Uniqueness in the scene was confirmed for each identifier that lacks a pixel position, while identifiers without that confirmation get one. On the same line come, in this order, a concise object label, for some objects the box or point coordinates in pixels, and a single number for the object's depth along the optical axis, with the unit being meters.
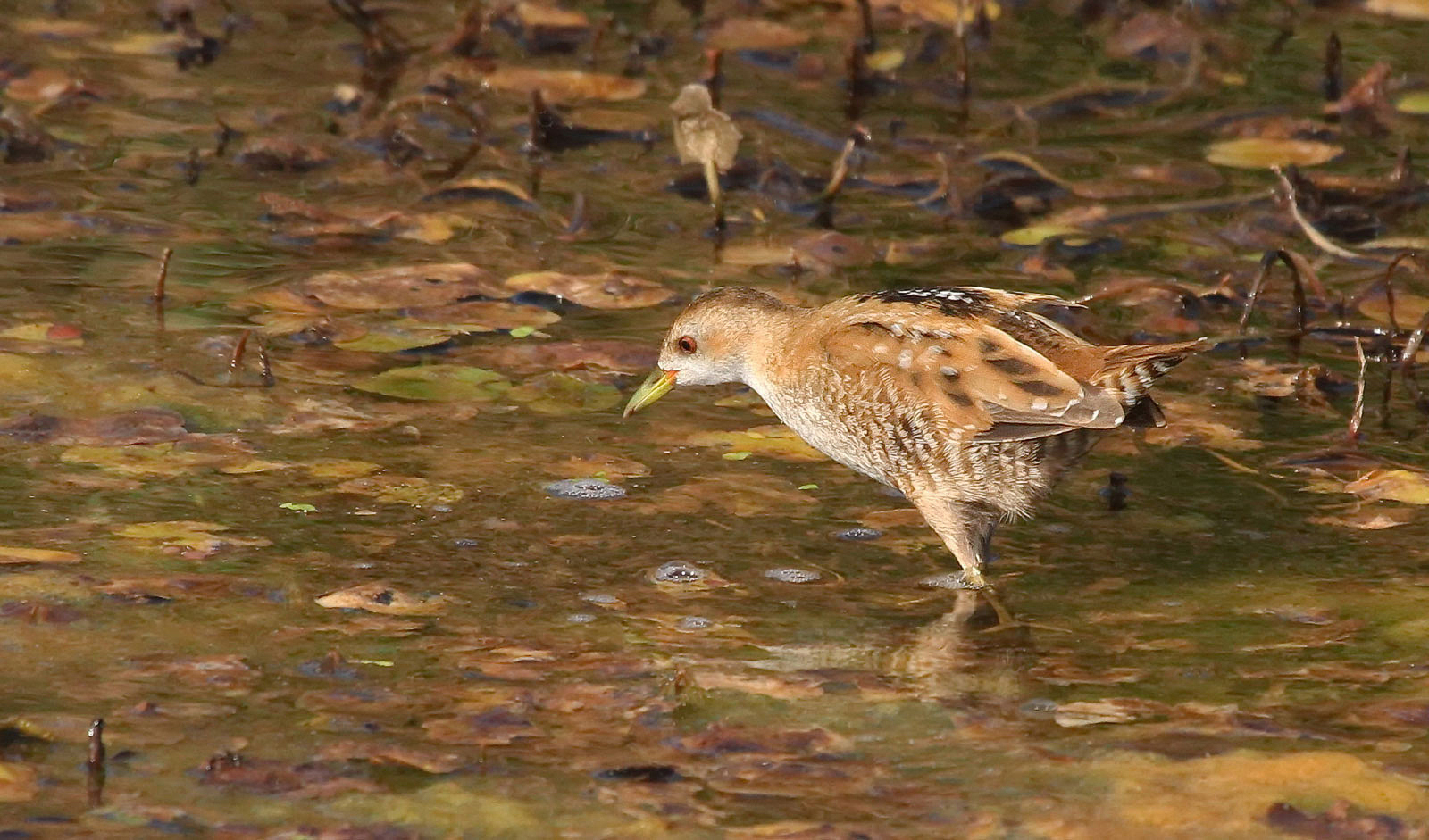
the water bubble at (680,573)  10.93
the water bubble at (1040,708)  9.47
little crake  10.75
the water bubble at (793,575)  11.05
